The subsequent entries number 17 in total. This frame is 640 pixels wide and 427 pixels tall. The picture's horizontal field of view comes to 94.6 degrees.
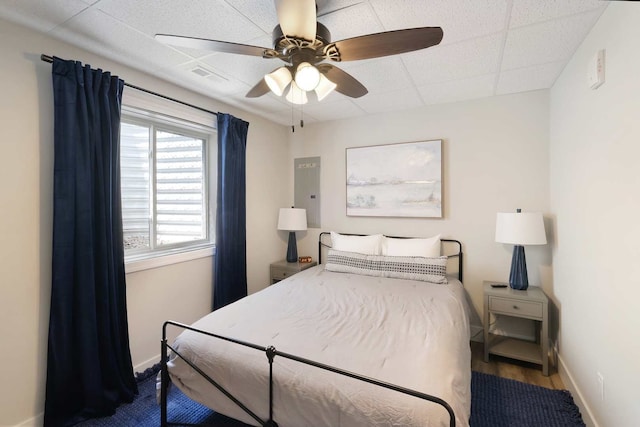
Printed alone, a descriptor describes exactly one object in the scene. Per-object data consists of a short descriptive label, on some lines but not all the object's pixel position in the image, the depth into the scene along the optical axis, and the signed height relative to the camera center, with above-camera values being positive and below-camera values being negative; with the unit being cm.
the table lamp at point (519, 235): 251 -22
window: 246 +24
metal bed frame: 110 -76
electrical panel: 389 +31
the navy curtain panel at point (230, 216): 300 -6
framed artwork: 321 +34
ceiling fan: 130 +83
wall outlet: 165 -99
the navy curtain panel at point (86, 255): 184 -29
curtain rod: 181 +98
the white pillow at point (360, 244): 326 -38
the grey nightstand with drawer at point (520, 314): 242 -88
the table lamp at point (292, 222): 361 -15
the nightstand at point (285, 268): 351 -70
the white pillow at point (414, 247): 301 -39
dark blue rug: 188 -136
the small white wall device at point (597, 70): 164 +79
